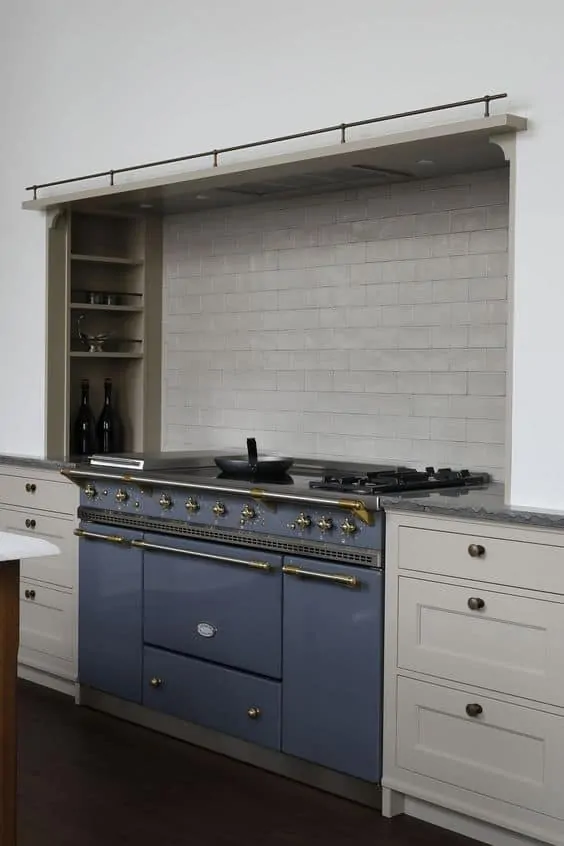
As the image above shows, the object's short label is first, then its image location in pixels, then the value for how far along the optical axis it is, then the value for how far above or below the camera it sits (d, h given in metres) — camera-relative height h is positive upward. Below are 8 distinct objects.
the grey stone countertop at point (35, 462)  5.41 -0.35
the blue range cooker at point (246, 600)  4.07 -0.78
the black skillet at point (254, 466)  4.69 -0.30
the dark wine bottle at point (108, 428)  6.04 -0.21
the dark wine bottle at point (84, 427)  5.96 -0.21
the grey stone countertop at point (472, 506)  3.53 -0.35
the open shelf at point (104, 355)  5.85 +0.14
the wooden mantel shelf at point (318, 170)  3.89 +0.80
